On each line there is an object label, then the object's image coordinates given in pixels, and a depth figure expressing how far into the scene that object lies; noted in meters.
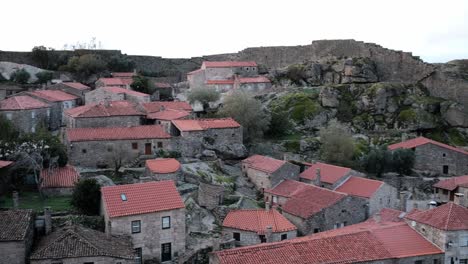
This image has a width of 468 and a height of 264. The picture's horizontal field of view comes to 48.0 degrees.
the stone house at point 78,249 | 23.58
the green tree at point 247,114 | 49.44
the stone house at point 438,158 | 50.38
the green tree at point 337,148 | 47.50
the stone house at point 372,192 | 36.69
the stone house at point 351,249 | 25.92
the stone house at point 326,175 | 39.69
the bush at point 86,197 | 28.86
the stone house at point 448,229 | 28.34
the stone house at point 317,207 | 33.66
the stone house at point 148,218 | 26.91
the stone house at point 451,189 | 42.50
